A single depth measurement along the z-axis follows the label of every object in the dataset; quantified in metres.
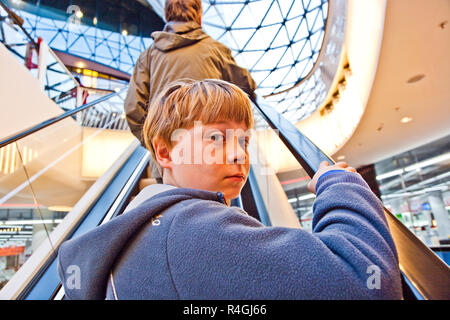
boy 0.50
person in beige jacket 2.20
